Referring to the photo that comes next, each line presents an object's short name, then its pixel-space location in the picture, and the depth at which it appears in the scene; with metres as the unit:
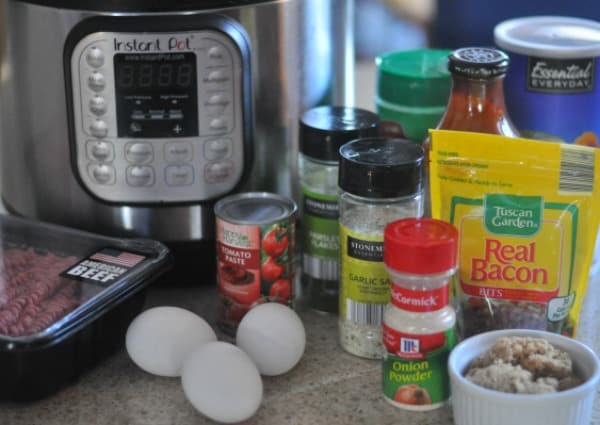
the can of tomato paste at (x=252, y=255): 0.93
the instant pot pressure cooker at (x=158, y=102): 0.94
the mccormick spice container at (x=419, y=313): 0.84
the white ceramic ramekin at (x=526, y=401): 0.81
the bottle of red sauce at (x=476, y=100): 0.94
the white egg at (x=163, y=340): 0.90
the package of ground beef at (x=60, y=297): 0.86
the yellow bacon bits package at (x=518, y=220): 0.89
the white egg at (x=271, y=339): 0.89
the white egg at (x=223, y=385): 0.84
